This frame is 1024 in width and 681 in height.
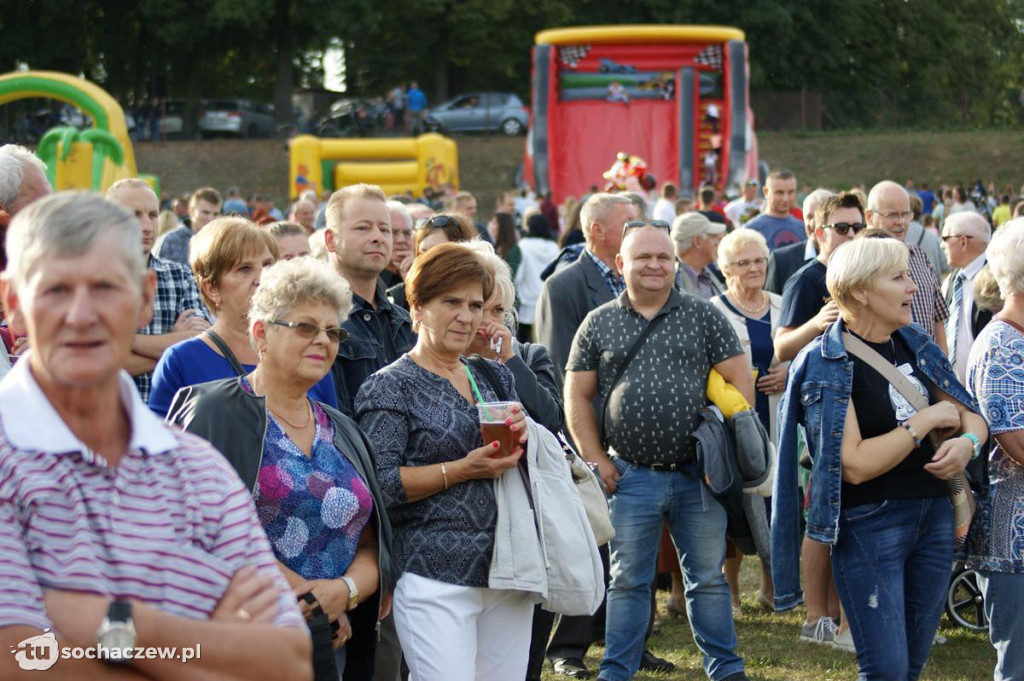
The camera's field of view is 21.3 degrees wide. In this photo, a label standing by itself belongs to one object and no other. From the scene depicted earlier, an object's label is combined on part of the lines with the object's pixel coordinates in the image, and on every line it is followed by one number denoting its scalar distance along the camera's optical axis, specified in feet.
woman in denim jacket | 29.37
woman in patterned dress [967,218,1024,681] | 29.98
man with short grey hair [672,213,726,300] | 50.45
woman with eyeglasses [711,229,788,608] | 45.59
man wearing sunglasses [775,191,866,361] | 40.47
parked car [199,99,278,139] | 257.47
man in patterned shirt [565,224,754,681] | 35.10
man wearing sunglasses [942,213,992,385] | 42.57
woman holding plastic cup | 26.00
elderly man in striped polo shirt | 13.25
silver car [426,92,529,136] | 250.78
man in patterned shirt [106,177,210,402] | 30.84
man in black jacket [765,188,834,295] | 50.00
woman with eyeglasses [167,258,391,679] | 22.17
